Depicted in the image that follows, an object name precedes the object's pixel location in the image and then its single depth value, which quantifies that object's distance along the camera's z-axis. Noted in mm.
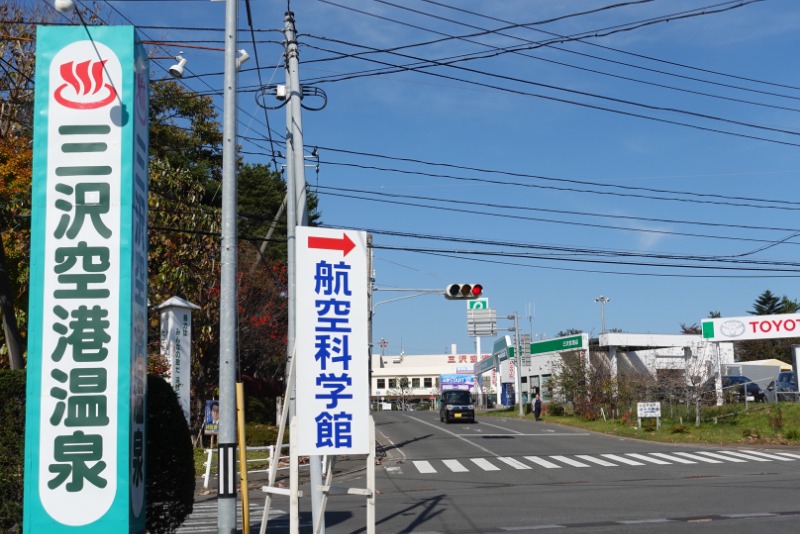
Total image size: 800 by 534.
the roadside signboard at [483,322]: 58025
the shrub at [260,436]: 31066
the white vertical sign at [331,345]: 10828
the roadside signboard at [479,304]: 61719
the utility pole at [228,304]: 10070
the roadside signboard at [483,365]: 79869
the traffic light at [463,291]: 25609
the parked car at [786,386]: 48875
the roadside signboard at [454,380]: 98188
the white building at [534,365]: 50719
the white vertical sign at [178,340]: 22781
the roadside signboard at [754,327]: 46000
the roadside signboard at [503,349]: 69875
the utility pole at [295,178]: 12219
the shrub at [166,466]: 10773
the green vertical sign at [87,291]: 9375
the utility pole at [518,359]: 58312
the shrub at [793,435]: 34628
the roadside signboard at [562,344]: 56938
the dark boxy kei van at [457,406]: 52281
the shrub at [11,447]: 10359
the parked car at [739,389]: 46156
